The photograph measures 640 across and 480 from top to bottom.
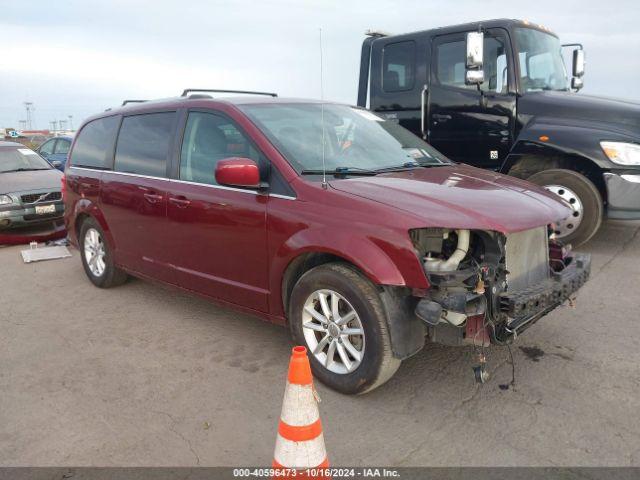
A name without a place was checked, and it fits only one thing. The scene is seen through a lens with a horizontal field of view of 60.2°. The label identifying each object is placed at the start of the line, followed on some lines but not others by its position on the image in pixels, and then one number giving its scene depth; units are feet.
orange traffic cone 7.32
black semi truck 19.71
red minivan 9.77
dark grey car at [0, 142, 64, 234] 25.90
